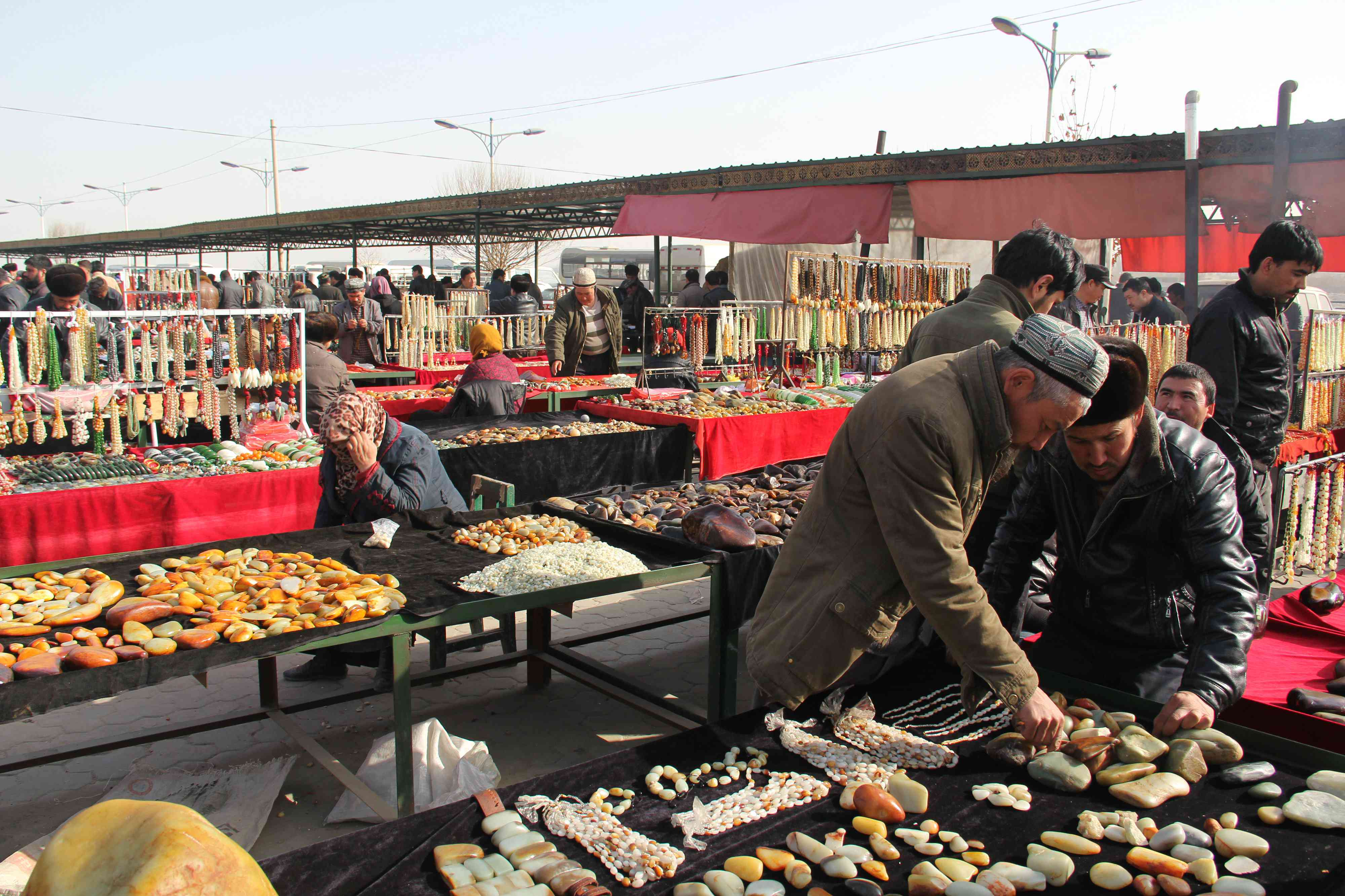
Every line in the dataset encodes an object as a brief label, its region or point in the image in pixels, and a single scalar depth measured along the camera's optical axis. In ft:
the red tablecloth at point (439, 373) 30.71
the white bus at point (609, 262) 104.32
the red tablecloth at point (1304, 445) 16.46
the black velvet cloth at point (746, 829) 5.19
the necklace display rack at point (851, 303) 25.53
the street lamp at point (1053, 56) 49.52
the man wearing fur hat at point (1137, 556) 7.00
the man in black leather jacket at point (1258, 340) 12.92
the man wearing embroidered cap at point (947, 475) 5.86
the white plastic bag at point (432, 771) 9.79
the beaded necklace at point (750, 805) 5.67
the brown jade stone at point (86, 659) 7.48
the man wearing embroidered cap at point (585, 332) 27.48
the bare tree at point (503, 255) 124.98
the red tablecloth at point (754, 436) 21.20
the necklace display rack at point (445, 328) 34.14
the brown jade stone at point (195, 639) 8.01
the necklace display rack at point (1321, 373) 18.95
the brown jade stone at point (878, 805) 5.78
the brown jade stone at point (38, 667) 7.32
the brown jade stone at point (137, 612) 8.45
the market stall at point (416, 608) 7.53
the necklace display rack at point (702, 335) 26.12
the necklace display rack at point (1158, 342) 21.22
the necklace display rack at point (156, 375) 15.34
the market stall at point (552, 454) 18.83
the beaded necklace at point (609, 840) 5.25
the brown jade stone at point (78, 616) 8.42
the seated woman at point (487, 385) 21.83
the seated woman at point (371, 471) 11.75
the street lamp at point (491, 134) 76.33
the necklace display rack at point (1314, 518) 16.62
